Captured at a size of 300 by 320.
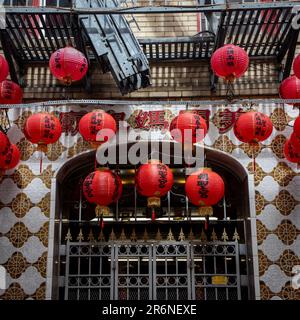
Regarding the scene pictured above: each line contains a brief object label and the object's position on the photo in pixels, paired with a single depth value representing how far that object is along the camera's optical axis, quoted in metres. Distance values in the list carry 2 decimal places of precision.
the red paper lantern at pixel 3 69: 10.45
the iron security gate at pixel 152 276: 11.39
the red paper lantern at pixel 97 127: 10.34
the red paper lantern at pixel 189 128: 10.17
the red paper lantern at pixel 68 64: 10.38
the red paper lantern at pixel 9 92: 11.18
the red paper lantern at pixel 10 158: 10.78
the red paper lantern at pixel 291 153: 10.99
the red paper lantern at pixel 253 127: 10.23
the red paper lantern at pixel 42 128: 10.23
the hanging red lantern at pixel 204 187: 10.24
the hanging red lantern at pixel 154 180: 10.30
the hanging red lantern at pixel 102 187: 10.36
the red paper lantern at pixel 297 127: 10.18
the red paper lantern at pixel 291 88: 10.81
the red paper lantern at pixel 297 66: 10.38
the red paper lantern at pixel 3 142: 10.35
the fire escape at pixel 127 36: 10.59
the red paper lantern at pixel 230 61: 10.33
